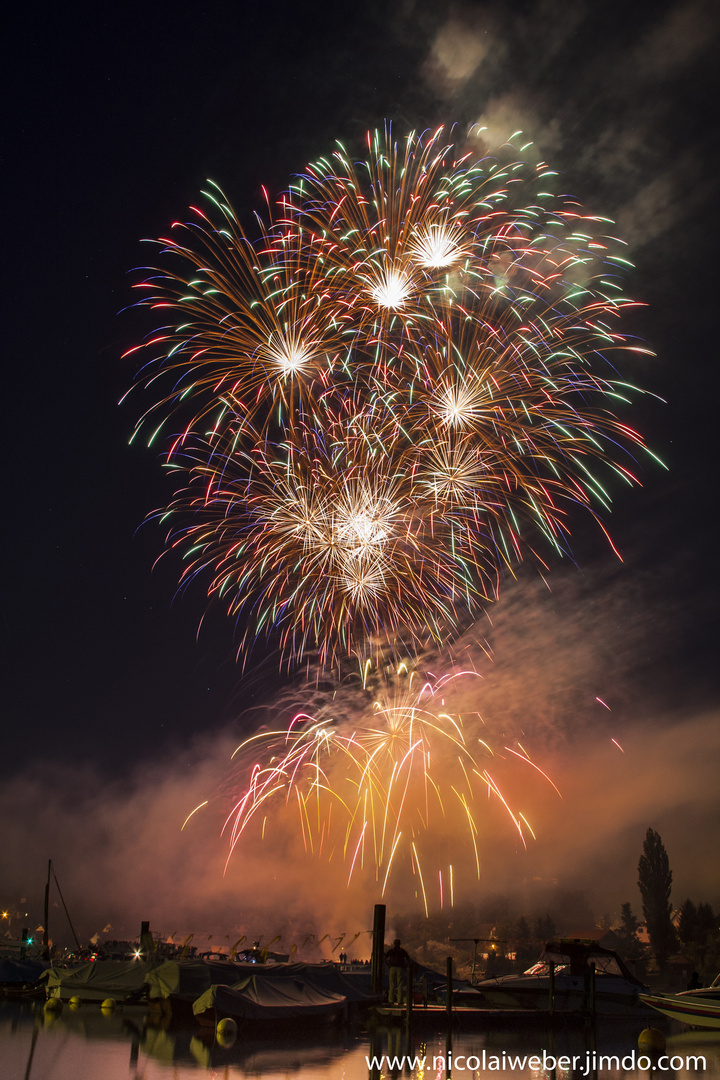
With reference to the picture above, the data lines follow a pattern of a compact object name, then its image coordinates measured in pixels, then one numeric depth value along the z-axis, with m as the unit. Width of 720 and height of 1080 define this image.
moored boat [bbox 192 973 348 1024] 24.70
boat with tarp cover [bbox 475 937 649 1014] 32.94
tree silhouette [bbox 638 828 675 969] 88.25
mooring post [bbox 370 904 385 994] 33.28
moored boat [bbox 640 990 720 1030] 27.73
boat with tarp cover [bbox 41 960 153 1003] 34.06
